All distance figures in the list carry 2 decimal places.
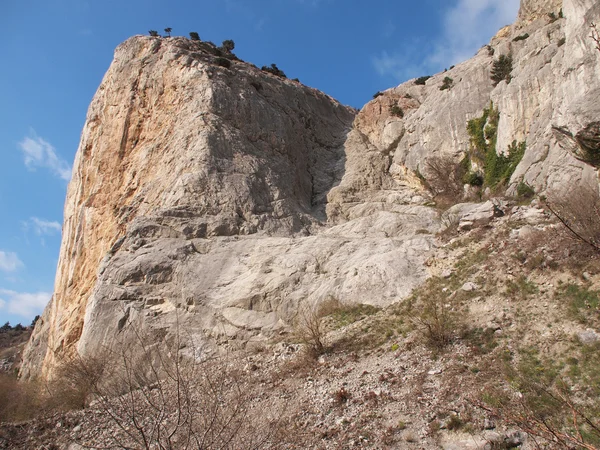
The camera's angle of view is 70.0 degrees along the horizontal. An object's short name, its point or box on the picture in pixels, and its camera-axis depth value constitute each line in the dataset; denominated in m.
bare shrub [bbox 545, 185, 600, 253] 9.59
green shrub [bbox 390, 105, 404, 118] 31.14
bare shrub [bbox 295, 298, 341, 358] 11.22
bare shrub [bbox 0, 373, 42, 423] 12.88
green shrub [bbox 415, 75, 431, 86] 36.29
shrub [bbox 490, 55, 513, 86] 23.21
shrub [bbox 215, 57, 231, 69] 29.54
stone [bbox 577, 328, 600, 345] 8.15
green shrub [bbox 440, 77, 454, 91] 28.98
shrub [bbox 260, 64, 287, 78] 40.09
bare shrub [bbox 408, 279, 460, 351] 9.80
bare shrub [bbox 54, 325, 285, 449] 7.86
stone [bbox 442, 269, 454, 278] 12.92
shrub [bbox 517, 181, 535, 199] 15.69
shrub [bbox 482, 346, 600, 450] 6.58
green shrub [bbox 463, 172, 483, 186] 21.02
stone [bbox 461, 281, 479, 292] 11.57
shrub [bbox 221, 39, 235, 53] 42.01
